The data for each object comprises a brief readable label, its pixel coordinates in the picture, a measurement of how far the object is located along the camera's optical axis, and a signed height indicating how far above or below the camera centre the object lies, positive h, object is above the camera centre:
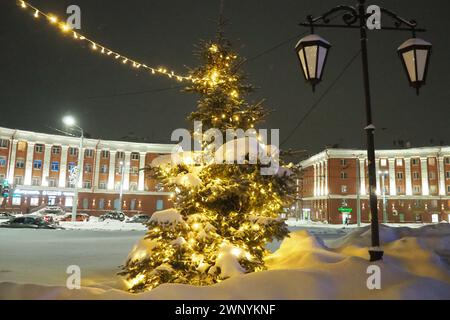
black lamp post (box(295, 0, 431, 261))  5.36 +2.18
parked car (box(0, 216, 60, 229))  29.86 -1.45
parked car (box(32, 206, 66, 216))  48.83 -0.71
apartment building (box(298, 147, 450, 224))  64.06 +5.16
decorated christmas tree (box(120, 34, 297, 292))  6.70 +0.23
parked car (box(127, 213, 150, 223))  46.68 -1.41
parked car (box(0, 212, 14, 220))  44.45 -1.40
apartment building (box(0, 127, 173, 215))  58.50 +5.60
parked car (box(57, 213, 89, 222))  41.29 -1.31
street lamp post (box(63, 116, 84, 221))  28.98 +6.66
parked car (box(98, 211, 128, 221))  49.88 -1.21
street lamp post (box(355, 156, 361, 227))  38.53 +0.25
